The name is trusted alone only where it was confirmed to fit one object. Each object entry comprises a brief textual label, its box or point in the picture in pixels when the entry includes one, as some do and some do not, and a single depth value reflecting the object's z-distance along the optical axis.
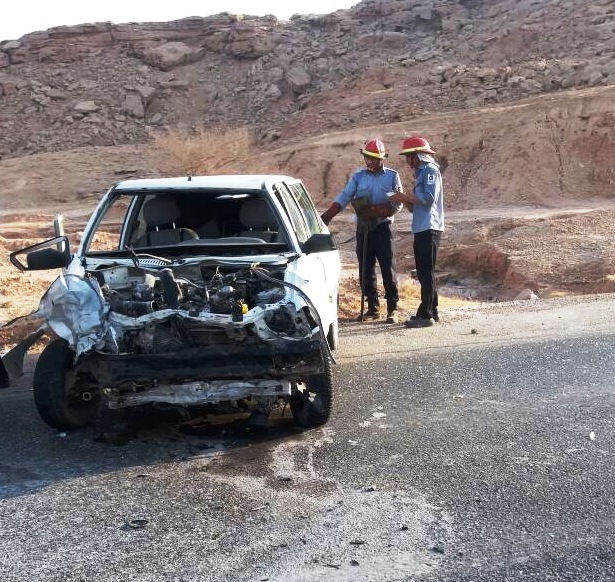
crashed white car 5.29
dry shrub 30.88
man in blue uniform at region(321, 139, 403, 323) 9.41
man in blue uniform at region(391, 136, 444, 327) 8.98
